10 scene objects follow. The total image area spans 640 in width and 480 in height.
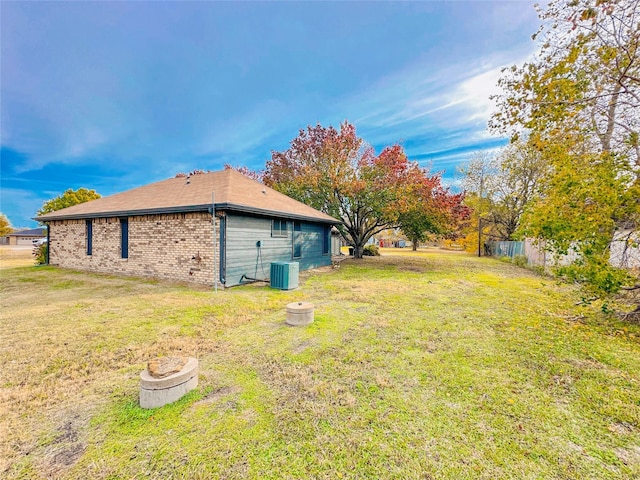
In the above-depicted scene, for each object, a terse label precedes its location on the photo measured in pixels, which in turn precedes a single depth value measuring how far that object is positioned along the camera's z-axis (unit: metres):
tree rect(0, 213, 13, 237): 46.28
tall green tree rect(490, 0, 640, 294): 4.53
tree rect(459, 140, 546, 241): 21.06
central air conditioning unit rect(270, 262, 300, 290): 8.53
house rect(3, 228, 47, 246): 46.81
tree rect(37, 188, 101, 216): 26.53
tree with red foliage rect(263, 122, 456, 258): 15.94
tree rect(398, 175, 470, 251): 15.72
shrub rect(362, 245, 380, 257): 23.36
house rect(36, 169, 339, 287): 8.39
